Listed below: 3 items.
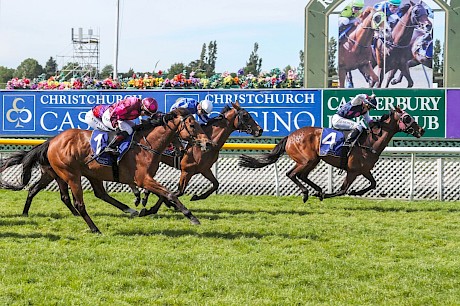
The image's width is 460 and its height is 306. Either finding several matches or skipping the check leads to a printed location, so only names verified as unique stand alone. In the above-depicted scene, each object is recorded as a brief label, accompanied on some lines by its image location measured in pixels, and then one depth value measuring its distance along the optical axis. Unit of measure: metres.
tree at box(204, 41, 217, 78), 39.17
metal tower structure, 28.58
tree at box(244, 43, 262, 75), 38.54
